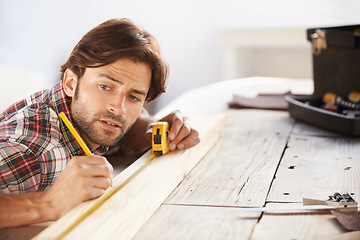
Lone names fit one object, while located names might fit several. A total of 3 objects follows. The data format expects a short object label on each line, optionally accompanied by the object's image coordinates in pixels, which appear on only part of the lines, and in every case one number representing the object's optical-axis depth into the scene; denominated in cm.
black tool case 181
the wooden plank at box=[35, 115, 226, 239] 112
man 124
